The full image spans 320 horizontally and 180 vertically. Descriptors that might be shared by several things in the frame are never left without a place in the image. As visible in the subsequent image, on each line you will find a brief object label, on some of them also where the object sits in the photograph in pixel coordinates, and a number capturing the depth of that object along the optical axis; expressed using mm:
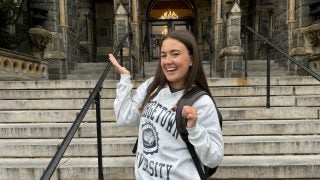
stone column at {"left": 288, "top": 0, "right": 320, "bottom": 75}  10312
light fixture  16766
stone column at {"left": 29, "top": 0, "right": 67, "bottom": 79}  10406
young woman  1642
